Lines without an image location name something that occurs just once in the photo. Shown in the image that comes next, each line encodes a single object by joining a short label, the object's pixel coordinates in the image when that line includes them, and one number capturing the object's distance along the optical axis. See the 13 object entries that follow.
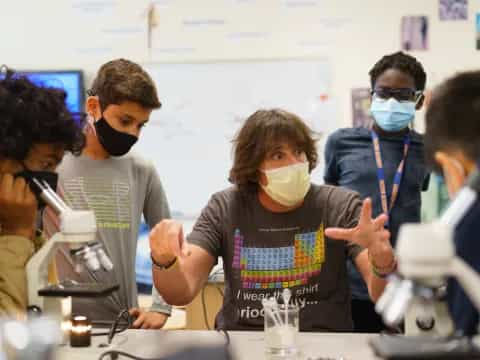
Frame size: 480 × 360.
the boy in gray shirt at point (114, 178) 2.28
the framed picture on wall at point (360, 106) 3.80
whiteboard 3.87
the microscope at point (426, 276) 0.96
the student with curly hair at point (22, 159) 1.64
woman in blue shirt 2.57
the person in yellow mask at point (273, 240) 2.07
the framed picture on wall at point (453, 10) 3.74
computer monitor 3.97
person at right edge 1.16
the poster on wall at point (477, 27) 3.73
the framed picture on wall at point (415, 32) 3.76
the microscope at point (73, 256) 1.58
